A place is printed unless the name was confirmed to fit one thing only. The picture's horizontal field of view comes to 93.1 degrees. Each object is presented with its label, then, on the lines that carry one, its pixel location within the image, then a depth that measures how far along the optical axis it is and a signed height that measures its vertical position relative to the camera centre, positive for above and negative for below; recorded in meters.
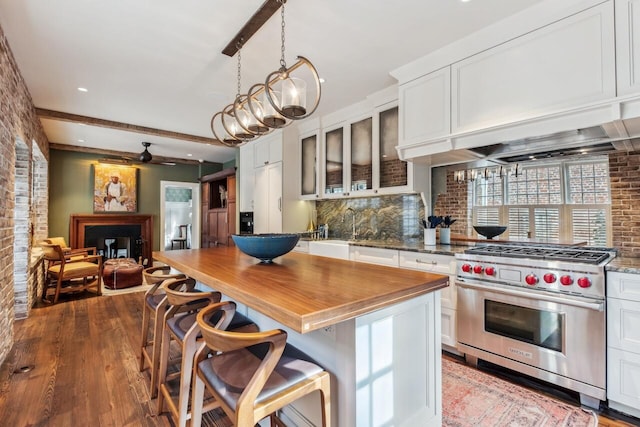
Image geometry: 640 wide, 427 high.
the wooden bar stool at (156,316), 1.96 -0.69
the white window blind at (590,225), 2.29 -0.09
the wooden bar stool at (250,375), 1.02 -0.63
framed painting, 6.40 +0.59
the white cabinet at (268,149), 4.48 +1.02
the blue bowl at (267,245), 1.79 -0.18
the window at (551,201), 2.32 +0.11
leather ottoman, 5.00 -1.01
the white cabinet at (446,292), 2.52 -0.66
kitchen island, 1.09 -0.50
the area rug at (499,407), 1.76 -1.20
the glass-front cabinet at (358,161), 3.31 +0.69
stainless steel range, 1.87 -0.68
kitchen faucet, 4.15 -0.13
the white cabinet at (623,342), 1.73 -0.75
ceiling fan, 5.80 +1.23
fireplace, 6.23 -0.41
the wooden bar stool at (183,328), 1.46 -0.62
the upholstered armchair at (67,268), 4.32 -0.80
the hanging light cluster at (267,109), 1.79 +0.71
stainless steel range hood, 2.01 +0.55
